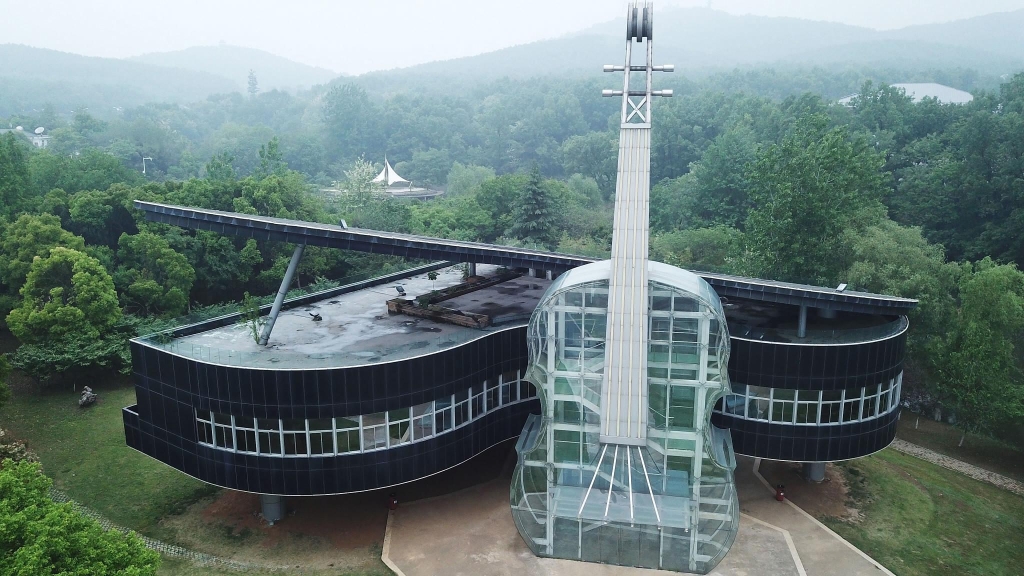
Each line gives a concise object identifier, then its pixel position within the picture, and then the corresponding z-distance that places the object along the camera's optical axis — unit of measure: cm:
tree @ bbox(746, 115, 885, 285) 4038
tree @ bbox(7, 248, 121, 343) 3741
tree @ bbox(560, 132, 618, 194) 9662
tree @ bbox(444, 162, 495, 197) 9500
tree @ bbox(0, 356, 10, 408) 2893
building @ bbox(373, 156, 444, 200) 9581
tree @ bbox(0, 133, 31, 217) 4869
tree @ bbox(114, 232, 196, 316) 4362
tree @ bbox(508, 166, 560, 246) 6100
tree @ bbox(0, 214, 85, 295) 4131
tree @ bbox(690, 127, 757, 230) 6356
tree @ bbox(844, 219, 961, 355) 3681
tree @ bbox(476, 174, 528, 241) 6581
